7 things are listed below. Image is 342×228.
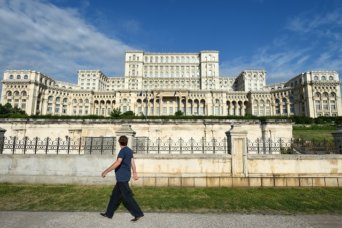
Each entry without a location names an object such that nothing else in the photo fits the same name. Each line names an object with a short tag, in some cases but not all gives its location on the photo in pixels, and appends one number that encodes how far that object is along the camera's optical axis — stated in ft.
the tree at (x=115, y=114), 166.50
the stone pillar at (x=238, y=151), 37.40
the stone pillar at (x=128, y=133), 38.29
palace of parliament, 305.98
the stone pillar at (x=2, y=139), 42.22
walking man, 19.33
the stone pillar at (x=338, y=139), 40.43
